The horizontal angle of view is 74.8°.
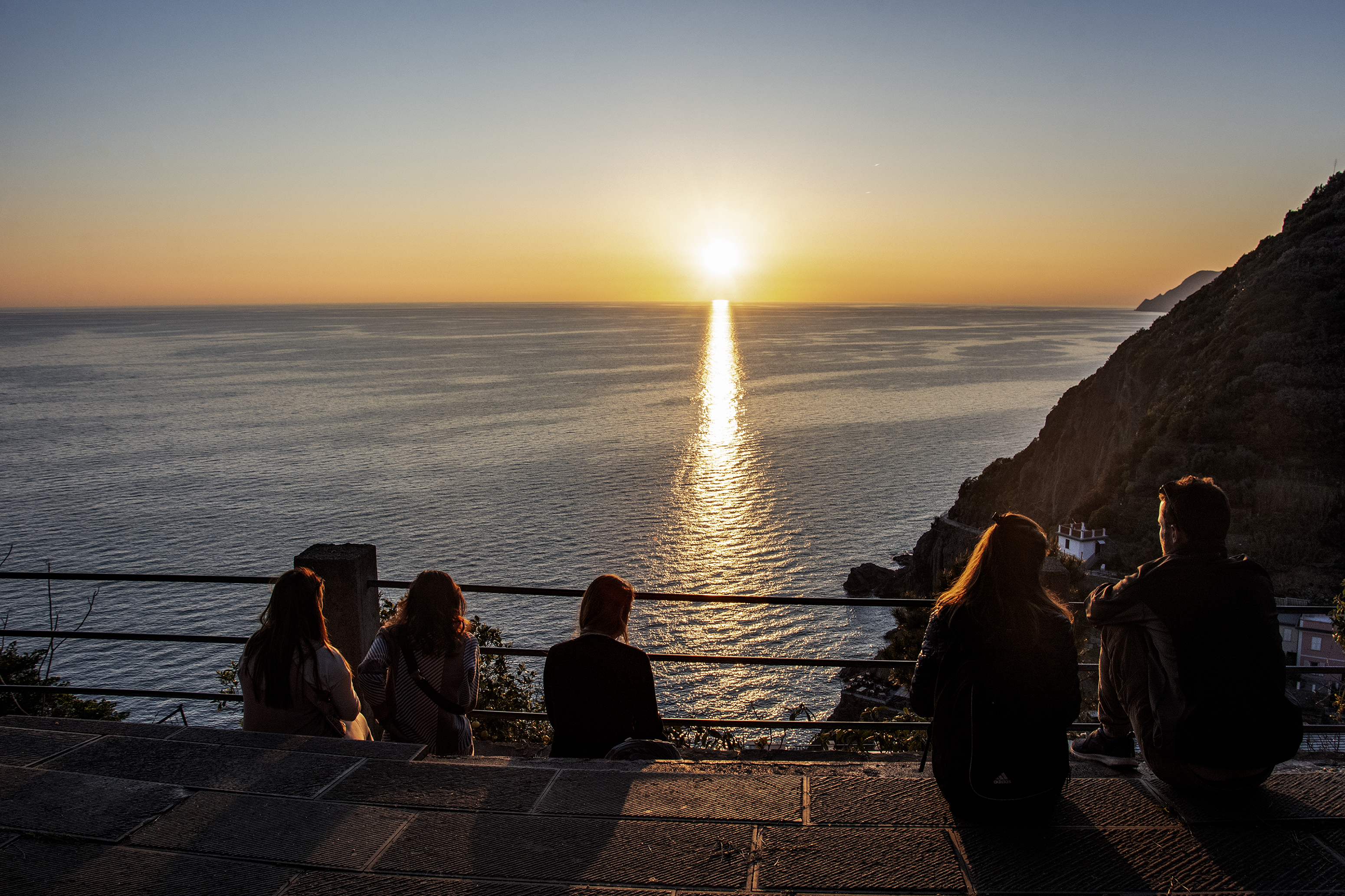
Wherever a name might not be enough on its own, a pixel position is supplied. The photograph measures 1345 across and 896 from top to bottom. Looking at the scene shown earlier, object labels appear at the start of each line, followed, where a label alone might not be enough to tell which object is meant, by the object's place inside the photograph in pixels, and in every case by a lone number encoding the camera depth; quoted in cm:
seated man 356
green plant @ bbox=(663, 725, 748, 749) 746
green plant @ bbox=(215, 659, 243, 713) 808
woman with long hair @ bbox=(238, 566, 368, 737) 435
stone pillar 563
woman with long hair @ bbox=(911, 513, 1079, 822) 352
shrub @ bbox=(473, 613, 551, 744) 776
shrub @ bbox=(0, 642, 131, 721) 712
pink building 2203
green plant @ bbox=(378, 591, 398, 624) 883
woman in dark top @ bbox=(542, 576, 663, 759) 420
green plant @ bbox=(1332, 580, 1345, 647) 508
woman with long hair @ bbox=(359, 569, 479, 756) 452
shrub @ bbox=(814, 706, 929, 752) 731
